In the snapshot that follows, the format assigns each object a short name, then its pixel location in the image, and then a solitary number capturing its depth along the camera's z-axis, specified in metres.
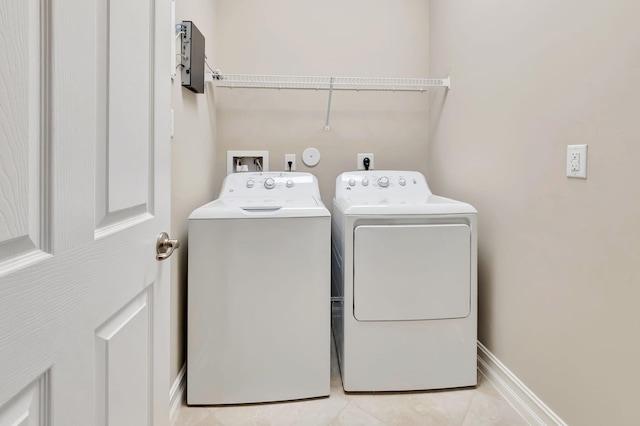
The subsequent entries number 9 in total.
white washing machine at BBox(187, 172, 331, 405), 1.51
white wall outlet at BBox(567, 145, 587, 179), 1.17
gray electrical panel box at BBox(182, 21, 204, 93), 1.56
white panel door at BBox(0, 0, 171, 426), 0.44
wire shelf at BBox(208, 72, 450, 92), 2.21
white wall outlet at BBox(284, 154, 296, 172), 2.36
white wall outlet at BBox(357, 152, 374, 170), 2.42
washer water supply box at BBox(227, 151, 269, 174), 2.32
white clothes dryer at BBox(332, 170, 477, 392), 1.58
